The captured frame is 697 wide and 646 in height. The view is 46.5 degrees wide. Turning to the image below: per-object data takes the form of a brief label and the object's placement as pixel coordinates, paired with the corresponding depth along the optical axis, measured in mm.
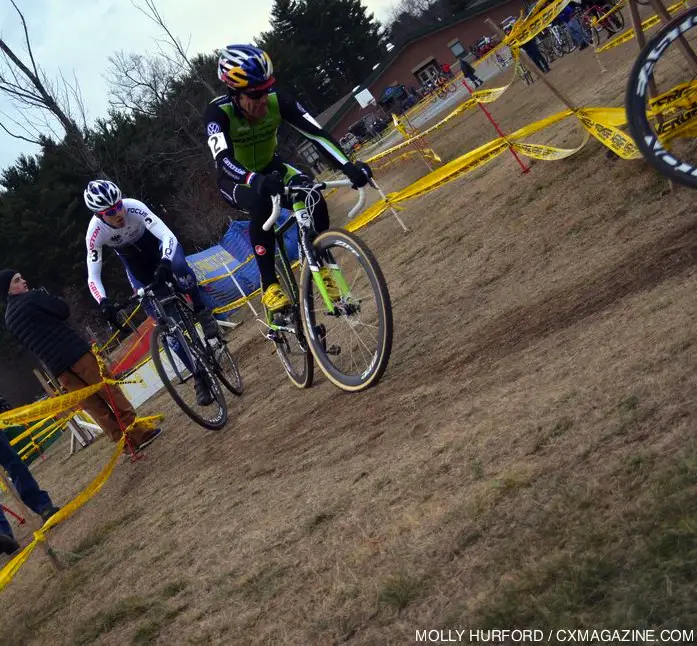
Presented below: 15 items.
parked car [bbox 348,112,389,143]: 57819
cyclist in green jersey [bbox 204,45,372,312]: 5988
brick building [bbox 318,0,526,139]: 73938
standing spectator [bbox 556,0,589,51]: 31047
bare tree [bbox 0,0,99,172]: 29609
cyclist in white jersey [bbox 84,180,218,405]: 8062
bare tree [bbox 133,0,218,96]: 48447
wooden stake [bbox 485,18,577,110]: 9500
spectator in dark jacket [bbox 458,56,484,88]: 33094
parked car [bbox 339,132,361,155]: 60538
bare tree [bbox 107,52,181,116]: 55000
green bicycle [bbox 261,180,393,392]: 5742
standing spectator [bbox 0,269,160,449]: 9266
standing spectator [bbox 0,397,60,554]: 8602
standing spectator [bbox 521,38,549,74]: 27734
